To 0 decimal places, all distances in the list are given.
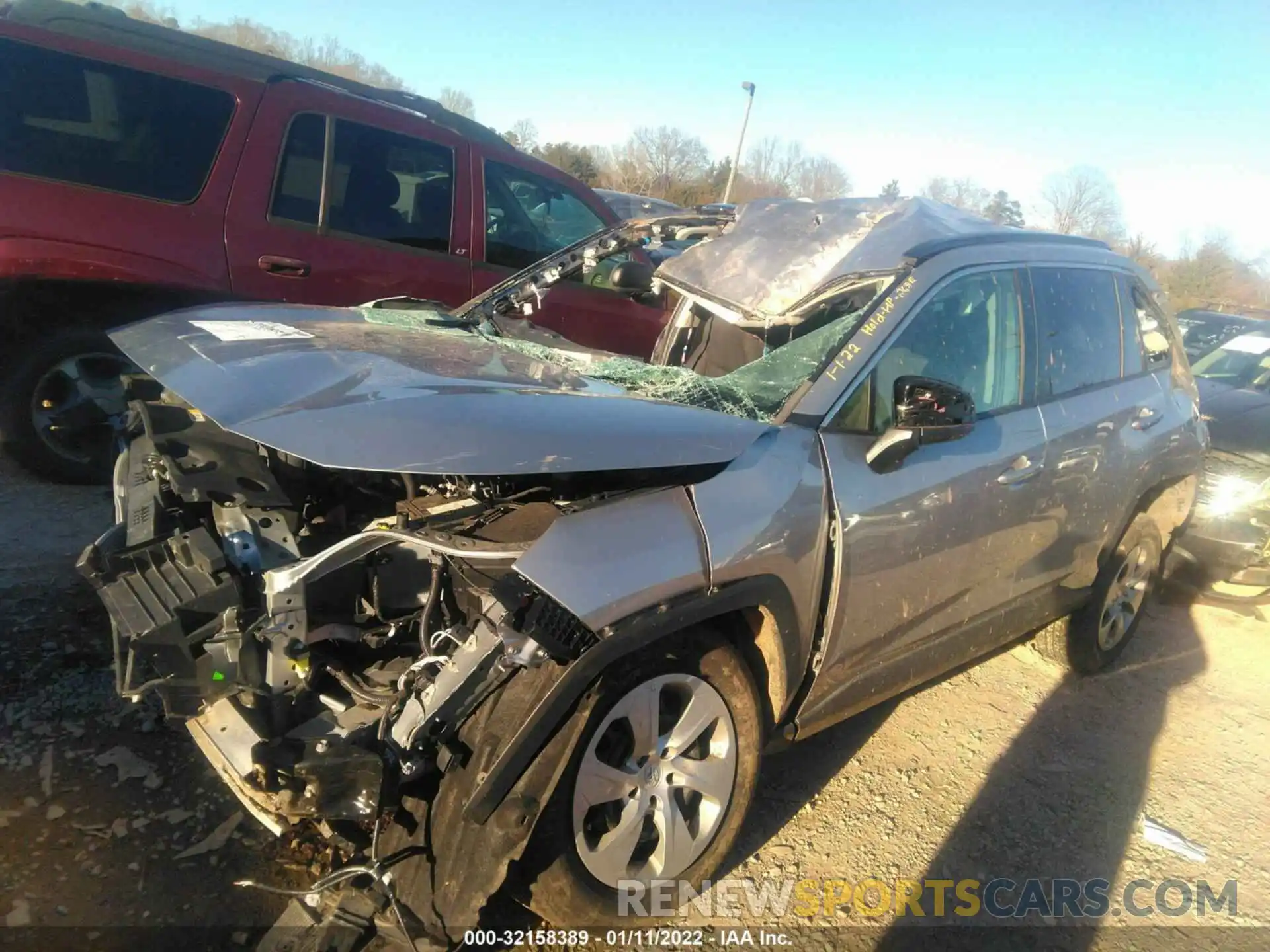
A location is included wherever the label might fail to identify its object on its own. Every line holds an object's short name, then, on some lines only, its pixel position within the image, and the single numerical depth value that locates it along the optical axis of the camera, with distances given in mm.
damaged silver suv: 1979
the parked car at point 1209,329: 8398
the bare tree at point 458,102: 36500
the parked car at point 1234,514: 5270
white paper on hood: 2695
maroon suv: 3832
